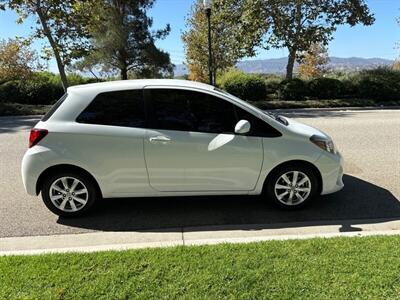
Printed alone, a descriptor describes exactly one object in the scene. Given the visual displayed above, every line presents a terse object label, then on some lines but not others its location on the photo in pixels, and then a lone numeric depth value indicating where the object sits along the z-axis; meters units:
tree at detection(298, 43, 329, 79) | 49.09
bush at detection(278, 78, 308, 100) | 19.70
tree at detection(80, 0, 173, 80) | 25.38
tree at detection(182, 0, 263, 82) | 21.23
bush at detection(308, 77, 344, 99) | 19.88
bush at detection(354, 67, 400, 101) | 19.09
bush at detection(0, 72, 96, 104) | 20.53
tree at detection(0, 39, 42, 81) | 31.07
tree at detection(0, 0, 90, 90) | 17.02
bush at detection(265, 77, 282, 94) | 21.04
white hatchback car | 4.83
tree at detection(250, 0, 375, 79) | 20.19
